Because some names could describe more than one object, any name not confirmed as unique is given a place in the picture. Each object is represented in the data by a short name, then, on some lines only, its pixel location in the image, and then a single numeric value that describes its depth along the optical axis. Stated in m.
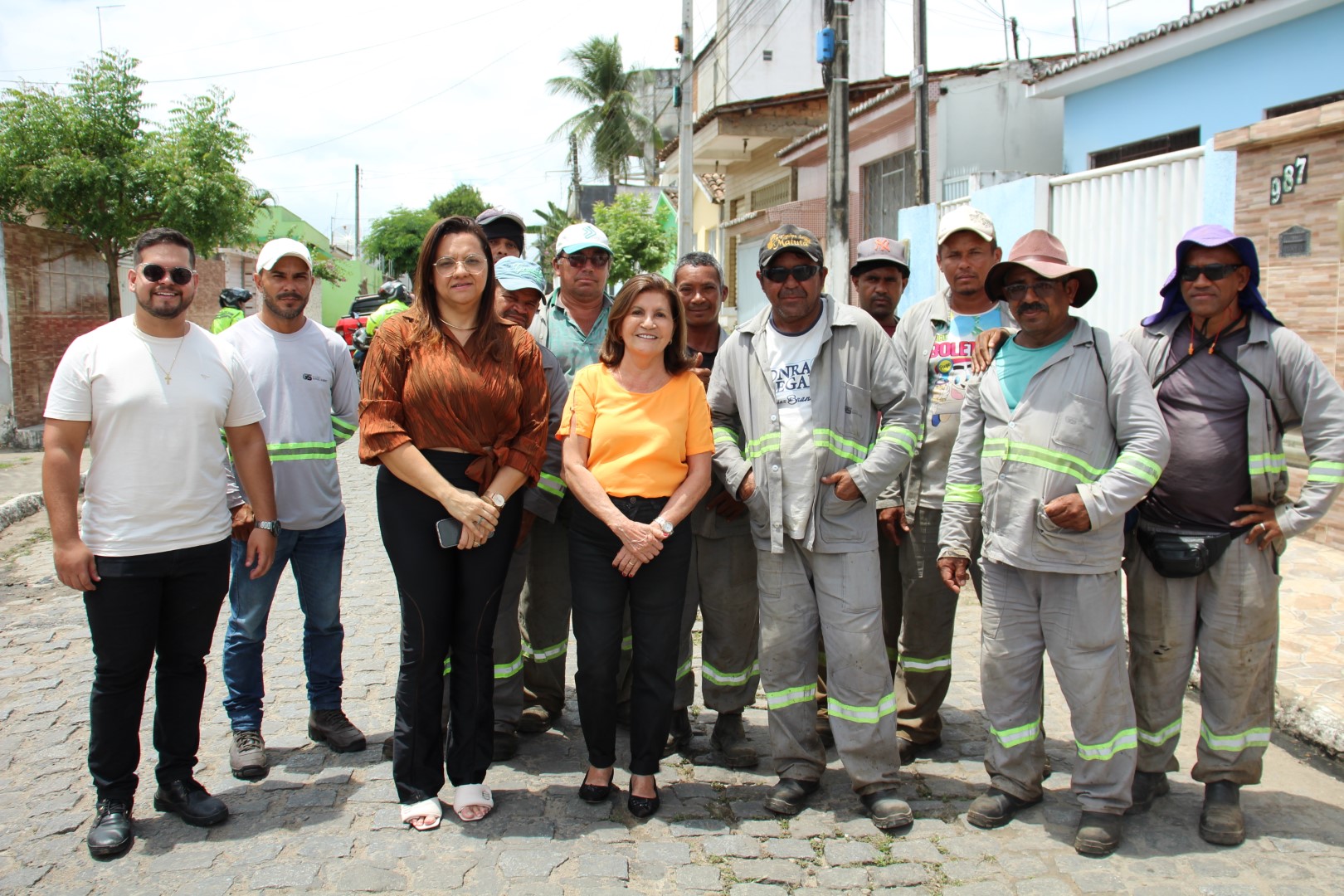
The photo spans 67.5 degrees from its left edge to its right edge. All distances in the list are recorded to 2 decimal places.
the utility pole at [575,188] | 49.32
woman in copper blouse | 3.57
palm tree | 44.06
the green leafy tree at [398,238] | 58.41
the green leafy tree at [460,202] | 68.64
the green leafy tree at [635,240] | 31.81
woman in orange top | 3.71
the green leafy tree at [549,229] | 48.94
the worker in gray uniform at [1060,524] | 3.47
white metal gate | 7.71
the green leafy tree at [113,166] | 13.17
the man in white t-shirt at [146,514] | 3.47
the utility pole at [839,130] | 11.66
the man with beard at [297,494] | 4.17
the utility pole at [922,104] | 13.36
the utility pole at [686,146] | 20.22
